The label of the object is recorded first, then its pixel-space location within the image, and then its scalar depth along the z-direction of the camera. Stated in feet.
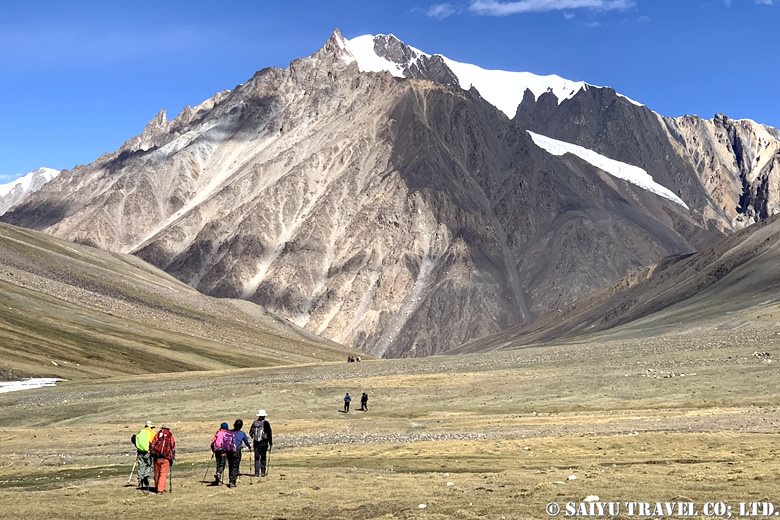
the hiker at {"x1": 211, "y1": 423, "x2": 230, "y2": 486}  107.45
